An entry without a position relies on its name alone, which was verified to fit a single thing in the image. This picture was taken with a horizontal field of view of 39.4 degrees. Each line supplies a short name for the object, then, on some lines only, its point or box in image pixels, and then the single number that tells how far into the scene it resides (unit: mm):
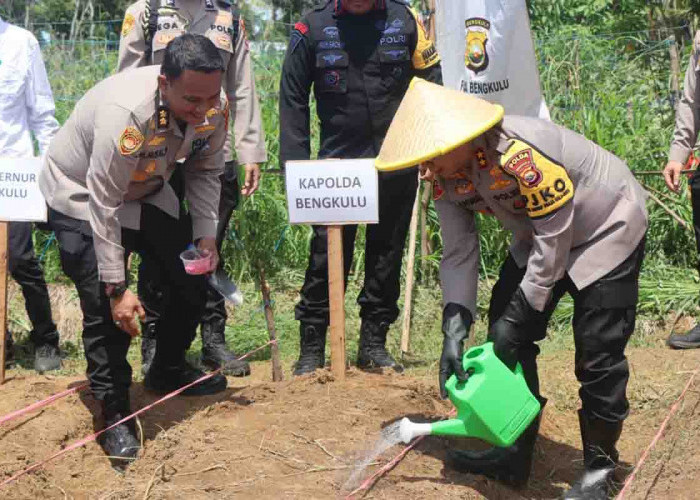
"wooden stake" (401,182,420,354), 5973
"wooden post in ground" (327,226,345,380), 4930
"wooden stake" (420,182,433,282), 6895
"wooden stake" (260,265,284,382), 4934
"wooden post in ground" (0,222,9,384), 5172
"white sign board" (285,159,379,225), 4859
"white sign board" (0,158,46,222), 5195
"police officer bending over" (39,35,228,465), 3795
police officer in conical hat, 3312
